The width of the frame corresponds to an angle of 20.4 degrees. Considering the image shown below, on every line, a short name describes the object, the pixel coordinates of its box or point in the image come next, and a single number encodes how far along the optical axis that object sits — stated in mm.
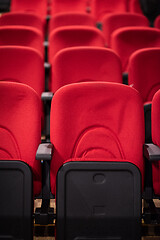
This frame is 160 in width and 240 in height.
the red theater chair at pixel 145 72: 3144
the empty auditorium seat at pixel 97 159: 2257
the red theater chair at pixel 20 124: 2470
